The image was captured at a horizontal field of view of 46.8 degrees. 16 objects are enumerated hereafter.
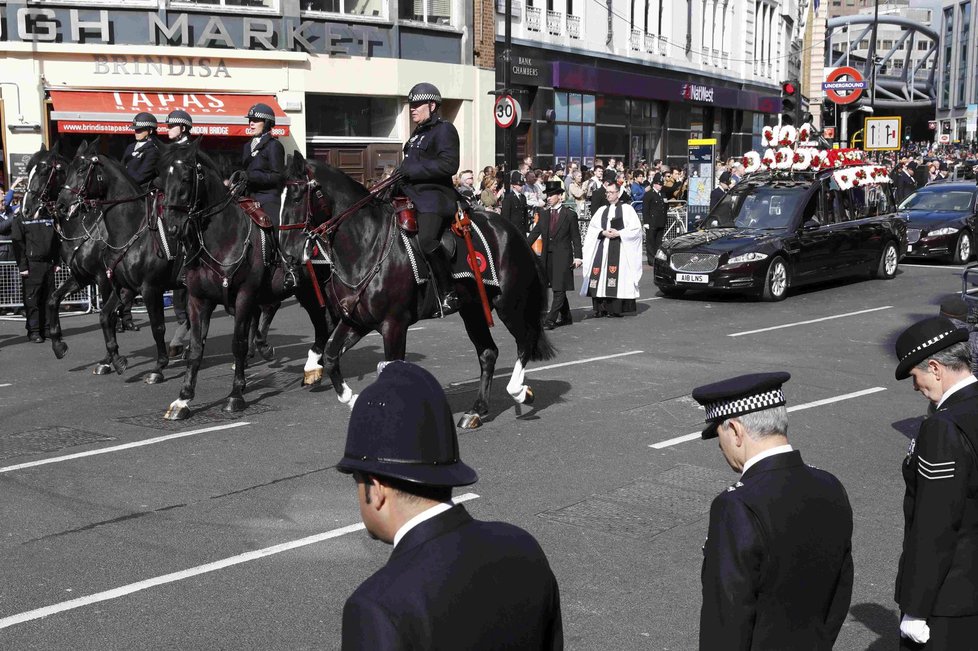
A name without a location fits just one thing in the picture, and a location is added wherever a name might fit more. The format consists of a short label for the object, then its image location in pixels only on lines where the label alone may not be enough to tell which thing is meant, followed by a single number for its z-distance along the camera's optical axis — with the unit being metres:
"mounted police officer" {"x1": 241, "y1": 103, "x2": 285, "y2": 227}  11.37
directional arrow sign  35.19
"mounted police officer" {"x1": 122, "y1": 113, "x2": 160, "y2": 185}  13.04
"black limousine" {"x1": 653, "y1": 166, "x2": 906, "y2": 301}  18.59
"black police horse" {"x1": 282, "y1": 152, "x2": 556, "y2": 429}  9.87
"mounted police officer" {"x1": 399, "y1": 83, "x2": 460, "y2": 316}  9.72
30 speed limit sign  23.91
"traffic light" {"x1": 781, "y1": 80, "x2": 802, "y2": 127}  24.81
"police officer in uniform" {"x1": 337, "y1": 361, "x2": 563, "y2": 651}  2.26
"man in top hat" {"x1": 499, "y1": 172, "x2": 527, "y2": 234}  20.58
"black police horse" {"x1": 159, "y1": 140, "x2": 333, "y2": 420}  10.79
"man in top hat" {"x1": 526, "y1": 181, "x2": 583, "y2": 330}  16.08
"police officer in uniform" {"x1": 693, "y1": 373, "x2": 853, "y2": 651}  3.22
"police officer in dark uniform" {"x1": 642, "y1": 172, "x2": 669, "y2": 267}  24.36
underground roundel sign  32.62
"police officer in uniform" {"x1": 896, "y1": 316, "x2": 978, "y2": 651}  3.96
